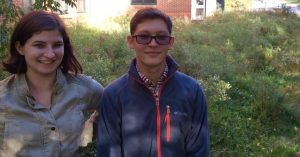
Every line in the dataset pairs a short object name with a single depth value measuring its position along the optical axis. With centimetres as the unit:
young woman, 143
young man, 145
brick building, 1081
